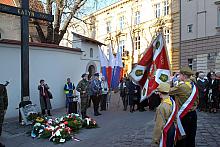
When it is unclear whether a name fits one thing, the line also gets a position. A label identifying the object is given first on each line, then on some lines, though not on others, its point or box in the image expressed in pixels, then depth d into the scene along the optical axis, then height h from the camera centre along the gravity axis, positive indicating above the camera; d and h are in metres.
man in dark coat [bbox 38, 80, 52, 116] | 12.59 -1.32
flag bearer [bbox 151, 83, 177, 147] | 4.57 -0.87
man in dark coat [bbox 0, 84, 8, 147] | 7.22 -0.88
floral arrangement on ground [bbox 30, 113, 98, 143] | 8.02 -1.84
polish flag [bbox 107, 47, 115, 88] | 16.41 +0.11
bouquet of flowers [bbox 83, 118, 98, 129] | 9.53 -1.92
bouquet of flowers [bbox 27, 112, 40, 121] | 10.01 -1.73
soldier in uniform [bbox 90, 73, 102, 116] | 12.70 -1.13
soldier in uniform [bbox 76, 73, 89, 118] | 11.49 -0.98
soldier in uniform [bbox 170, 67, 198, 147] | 5.53 -0.71
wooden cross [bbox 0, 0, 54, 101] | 10.36 +0.98
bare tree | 20.38 +3.93
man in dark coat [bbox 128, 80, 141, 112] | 13.52 -1.25
